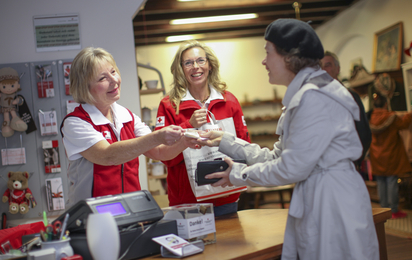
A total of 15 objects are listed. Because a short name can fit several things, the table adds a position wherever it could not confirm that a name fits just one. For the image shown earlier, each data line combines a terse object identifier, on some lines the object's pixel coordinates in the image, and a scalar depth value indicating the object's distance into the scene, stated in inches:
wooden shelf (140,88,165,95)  155.2
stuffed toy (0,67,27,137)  130.3
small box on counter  55.1
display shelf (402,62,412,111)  210.4
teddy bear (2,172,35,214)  128.3
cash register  49.5
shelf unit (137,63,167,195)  156.9
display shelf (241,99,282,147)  342.0
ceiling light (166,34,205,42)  311.7
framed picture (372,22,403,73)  226.1
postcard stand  50.9
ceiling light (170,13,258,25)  275.0
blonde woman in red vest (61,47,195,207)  65.7
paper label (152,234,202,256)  50.8
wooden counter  52.7
